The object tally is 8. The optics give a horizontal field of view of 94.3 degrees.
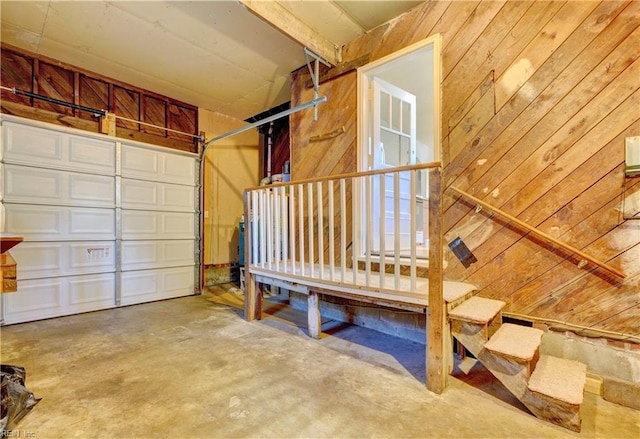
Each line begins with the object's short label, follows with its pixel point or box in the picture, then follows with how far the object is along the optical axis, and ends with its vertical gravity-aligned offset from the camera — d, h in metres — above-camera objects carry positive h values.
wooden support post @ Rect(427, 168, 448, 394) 1.92 -0.52
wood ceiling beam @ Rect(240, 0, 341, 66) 2.65 +1.93
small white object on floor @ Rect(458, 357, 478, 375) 2.29 -1.16
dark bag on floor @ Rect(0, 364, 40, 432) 1.62 -1.04
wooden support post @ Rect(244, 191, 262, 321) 3.44 -0.78
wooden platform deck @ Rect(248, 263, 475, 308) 2.12 -0.54
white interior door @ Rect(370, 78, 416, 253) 3.32 +0.95
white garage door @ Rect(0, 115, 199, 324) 3.36 +0.02
